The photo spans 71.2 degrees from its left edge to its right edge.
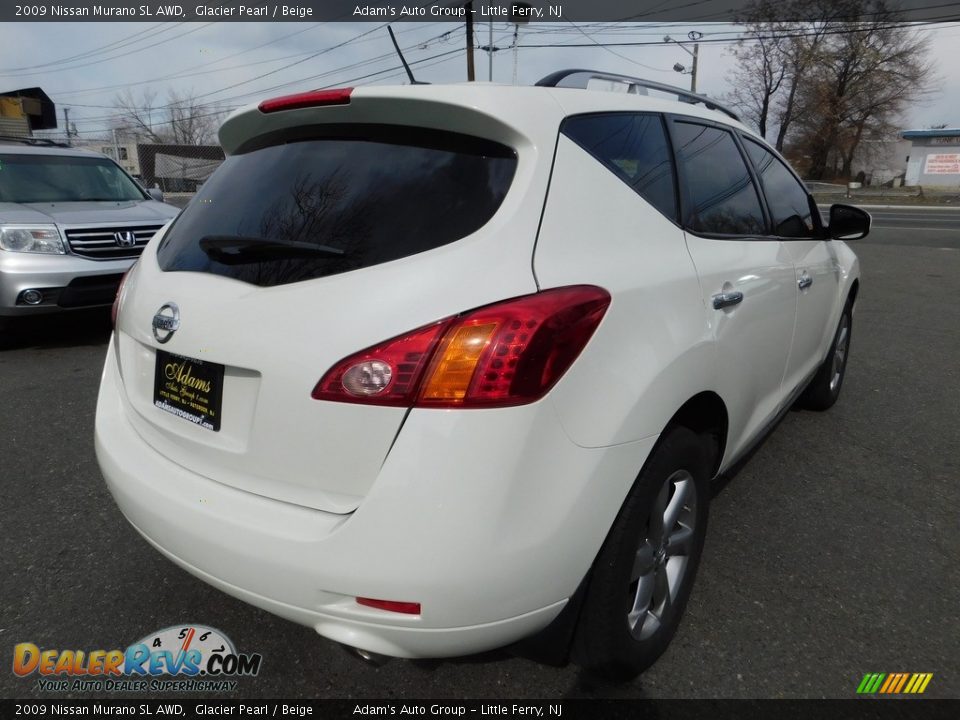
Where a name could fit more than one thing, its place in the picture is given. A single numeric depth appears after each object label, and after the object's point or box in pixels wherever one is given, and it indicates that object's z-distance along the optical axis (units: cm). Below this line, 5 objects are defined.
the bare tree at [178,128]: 6375
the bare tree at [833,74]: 4025
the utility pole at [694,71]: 3512
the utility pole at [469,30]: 2139
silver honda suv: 538
